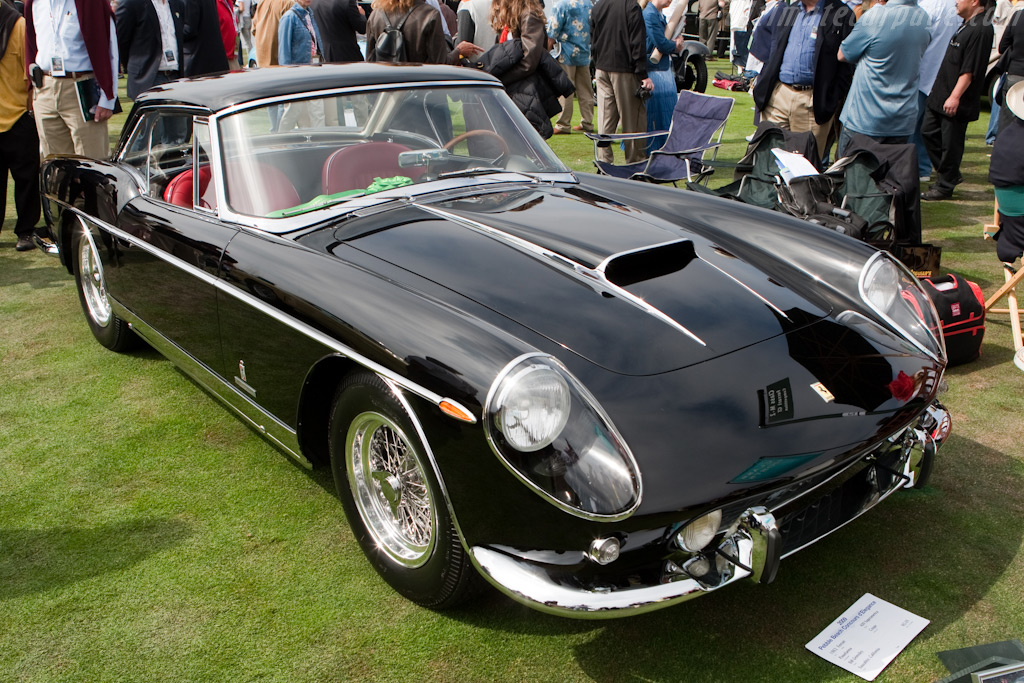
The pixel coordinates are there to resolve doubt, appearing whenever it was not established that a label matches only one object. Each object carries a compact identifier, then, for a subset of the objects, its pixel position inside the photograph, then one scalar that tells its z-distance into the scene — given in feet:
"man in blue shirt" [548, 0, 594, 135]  33.88
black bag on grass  13.97
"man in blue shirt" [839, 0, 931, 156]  22.33
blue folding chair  22.91
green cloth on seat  10.80
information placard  7.73
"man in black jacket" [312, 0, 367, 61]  27.71
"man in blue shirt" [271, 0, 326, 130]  30.73
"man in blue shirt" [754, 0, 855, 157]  23.15
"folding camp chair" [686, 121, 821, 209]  19.53
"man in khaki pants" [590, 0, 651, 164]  27.07
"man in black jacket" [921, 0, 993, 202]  25.41
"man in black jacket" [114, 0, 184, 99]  23.50
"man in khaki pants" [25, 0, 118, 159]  20.54
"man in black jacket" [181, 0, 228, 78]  25.76
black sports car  7.02
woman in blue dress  28.27
